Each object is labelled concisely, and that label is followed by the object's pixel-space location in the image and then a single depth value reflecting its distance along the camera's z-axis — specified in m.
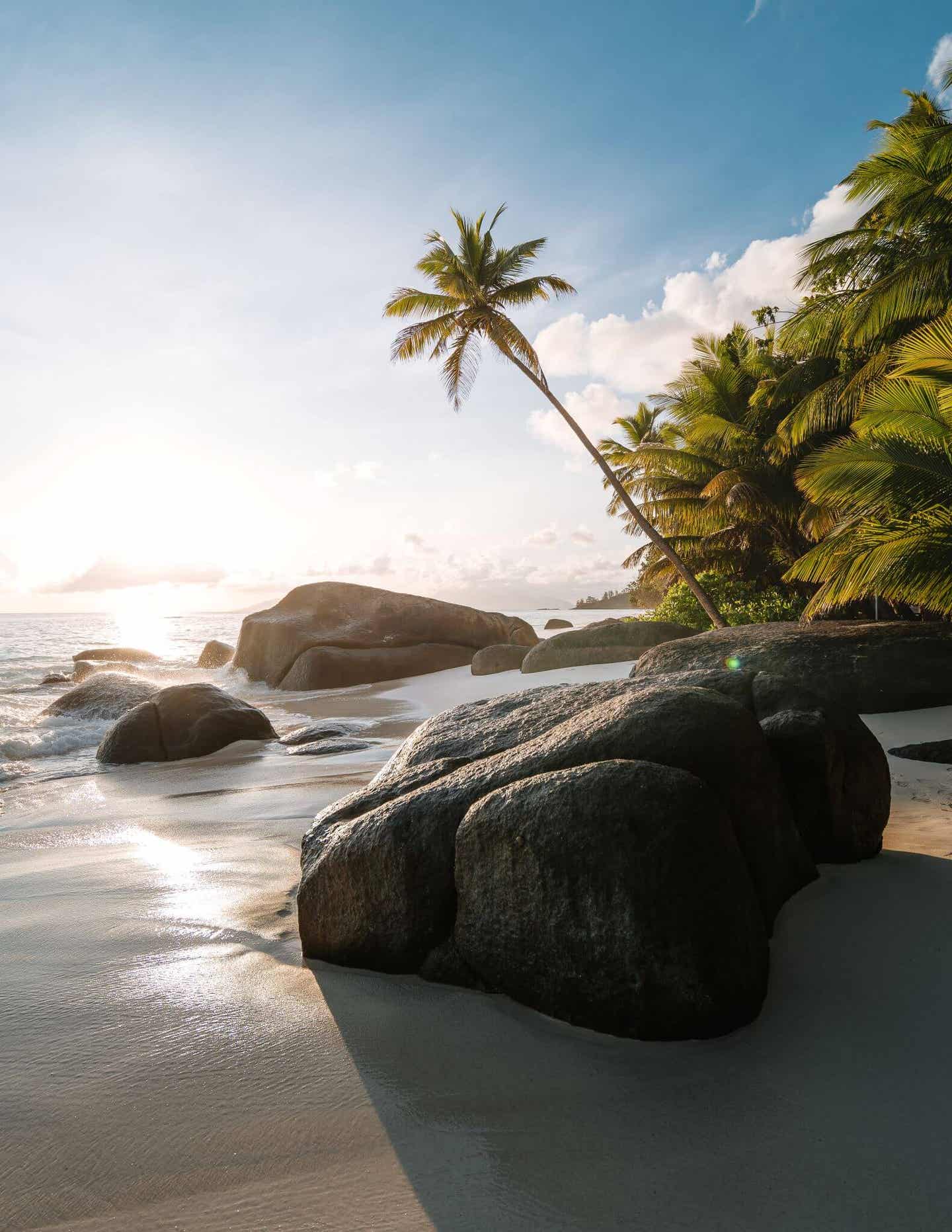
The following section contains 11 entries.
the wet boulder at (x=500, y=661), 15.26
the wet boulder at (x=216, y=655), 20.77
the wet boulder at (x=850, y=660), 6.73
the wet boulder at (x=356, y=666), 16.19
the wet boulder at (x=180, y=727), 7.51
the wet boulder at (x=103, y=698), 10.18
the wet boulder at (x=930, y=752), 4.96
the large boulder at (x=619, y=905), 1.87
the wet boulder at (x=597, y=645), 13.22
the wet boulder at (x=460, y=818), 2.35
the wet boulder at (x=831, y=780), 2.92
